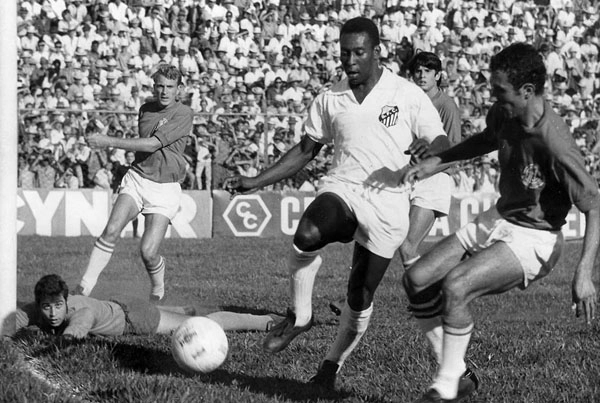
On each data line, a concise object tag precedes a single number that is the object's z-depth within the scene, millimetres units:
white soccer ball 11523
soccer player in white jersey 11923
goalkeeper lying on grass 13955
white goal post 13118
